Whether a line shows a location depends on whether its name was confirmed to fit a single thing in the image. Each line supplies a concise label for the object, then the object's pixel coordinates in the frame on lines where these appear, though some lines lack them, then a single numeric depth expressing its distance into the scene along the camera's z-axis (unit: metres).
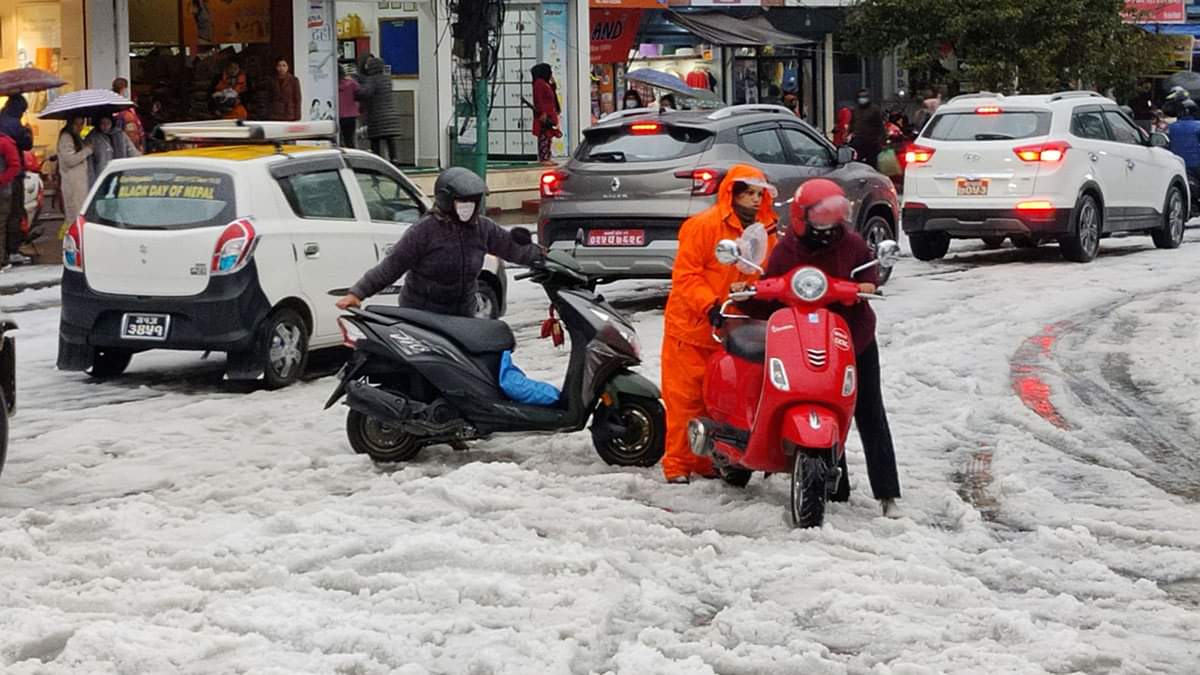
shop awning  36.31
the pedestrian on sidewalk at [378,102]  28.00
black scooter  9.67
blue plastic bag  9.80
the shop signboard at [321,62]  27.20
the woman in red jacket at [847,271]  8.36
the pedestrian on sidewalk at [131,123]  22.52
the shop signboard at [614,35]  34.61
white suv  19.64
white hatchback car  12.16
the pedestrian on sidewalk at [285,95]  25.42
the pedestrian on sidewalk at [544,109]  29.84
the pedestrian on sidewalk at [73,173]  20.09
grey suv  15.49
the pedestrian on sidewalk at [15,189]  19.75
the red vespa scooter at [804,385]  8.12
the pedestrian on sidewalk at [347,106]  27.47
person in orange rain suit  9.16
